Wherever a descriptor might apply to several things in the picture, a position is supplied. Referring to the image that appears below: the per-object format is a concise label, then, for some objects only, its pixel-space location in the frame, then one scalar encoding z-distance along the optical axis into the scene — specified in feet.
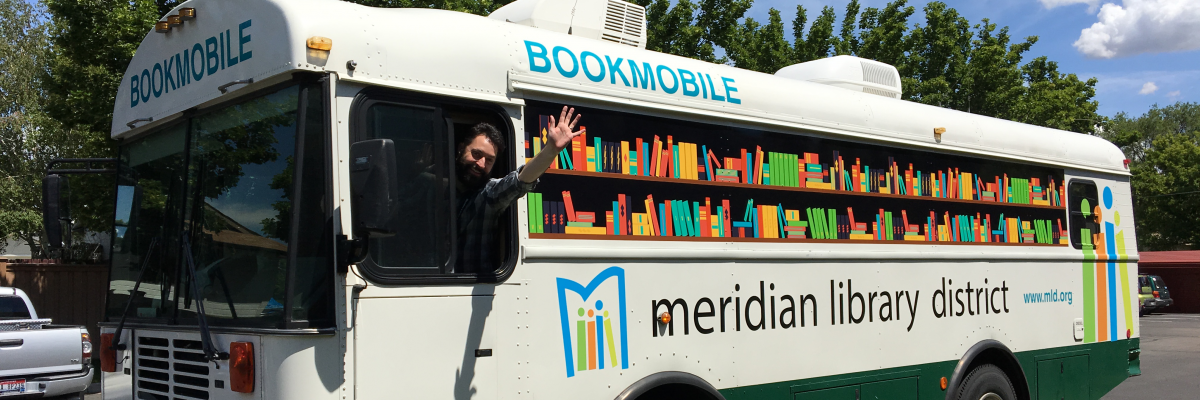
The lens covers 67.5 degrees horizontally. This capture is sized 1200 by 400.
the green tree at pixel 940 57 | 78.23
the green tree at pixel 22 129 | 89.66
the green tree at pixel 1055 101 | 85.30
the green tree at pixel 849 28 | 71.97
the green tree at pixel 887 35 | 73.67
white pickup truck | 34.55
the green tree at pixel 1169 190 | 141.90
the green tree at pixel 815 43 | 66.64
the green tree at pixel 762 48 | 63.98
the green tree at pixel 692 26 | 58.65
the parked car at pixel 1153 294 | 99.46
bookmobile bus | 11.57
